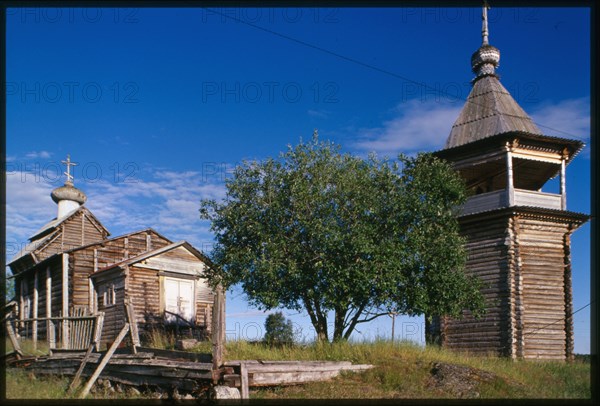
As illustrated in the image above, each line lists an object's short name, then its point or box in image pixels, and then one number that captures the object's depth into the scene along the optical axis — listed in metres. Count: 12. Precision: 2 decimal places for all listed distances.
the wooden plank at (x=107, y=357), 15.32
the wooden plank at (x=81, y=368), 15.75
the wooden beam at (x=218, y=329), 13.85
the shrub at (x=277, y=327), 20.25
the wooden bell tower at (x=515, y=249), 24.11
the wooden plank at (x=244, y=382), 13.50
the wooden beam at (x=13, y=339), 19.56
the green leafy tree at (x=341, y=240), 19.94
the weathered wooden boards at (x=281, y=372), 13.69
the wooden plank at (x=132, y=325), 16.83
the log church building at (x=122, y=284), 29.30
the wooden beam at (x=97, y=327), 17.09
